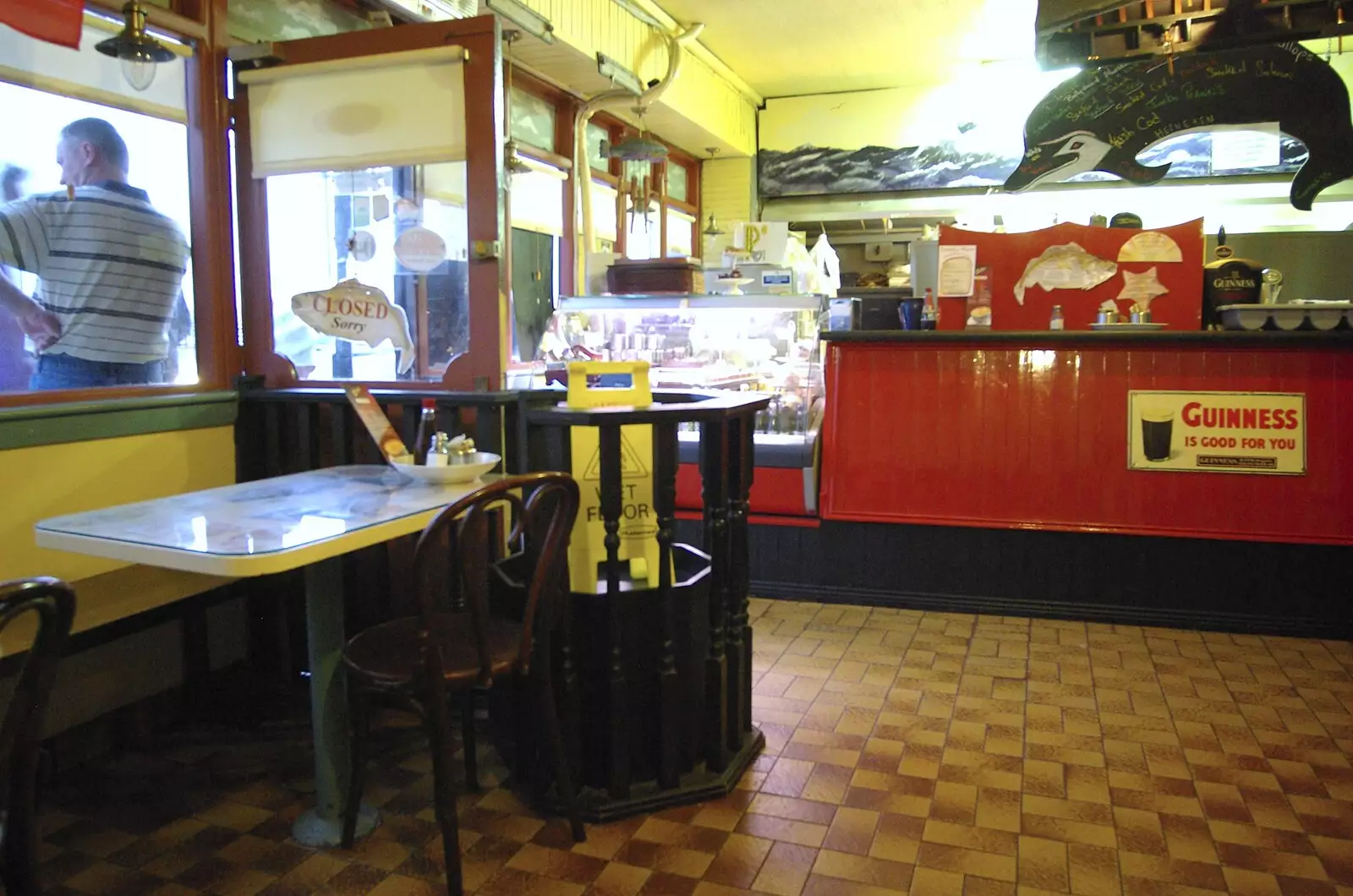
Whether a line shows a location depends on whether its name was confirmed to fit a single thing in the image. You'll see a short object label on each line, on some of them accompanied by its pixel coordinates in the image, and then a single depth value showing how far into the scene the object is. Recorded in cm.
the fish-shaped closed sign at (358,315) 353
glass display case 487
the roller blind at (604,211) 756
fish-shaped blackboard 534
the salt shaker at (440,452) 279
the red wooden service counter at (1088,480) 425
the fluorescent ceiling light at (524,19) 514
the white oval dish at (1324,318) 420
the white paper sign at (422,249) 344
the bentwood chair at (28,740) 155
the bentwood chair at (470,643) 212
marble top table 201
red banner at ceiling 256
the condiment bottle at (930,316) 487
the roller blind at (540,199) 659
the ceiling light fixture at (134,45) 280
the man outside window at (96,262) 304
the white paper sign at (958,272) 475
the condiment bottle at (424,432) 301
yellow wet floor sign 270
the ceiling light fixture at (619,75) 634
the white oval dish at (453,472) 272
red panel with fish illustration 469
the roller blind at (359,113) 327
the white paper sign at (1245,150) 834
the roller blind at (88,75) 291
